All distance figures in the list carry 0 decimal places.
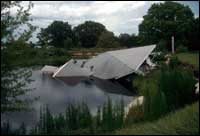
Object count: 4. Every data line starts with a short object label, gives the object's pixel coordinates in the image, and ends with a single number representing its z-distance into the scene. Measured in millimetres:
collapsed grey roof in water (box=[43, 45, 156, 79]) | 11586
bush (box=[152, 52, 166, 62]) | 12367
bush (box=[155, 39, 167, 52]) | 13567
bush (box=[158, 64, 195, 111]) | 4489
